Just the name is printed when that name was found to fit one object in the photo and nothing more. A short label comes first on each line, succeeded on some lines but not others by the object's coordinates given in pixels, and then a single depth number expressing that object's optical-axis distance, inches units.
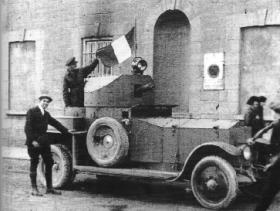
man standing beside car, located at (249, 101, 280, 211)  251.1
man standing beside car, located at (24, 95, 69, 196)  326.3
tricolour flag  365.1
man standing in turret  366.3
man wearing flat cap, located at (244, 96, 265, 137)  298.8
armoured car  290.5
